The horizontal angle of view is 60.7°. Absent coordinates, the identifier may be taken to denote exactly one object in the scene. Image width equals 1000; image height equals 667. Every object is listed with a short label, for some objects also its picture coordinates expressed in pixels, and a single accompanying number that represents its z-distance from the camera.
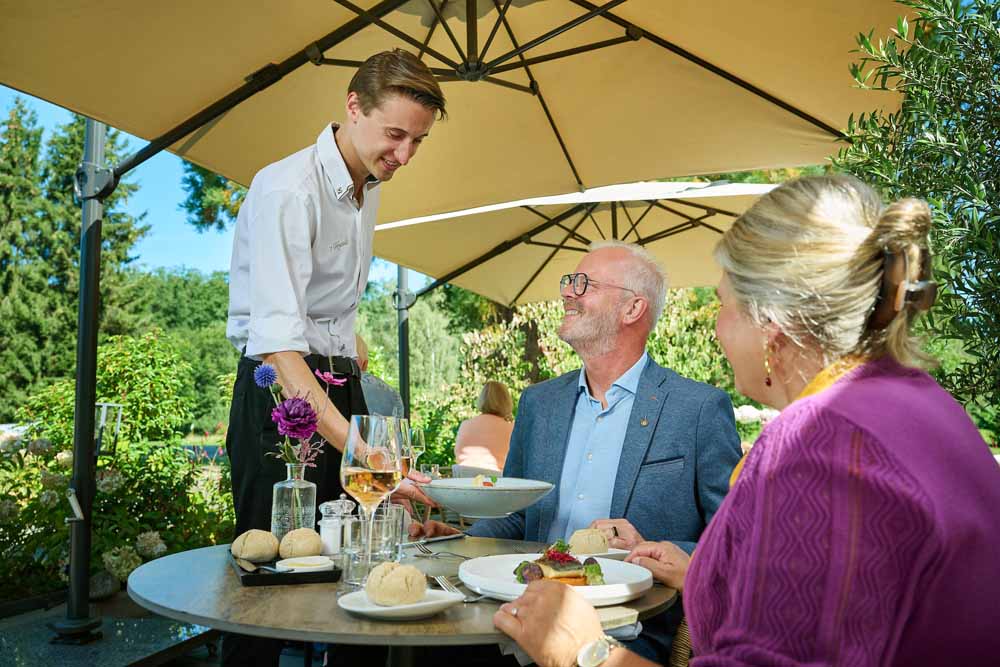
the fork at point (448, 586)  1.49
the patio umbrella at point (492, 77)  3.37
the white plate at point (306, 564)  1.63
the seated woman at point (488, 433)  5.67
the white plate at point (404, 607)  1.33
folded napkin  1.38
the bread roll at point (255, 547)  1.71
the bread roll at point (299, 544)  1.74
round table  1.27
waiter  2.27
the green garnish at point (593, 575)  1.54
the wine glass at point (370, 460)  1.60
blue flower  1.80
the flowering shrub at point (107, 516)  4.55
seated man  2.42
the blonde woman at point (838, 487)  0.99
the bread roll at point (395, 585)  1.37
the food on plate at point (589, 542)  1.84
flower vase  1.86
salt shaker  1.87
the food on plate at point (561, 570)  1.51
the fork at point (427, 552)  1.98
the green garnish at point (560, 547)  1.63
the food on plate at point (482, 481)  2.04
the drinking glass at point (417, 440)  2.29
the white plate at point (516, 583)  1.46
